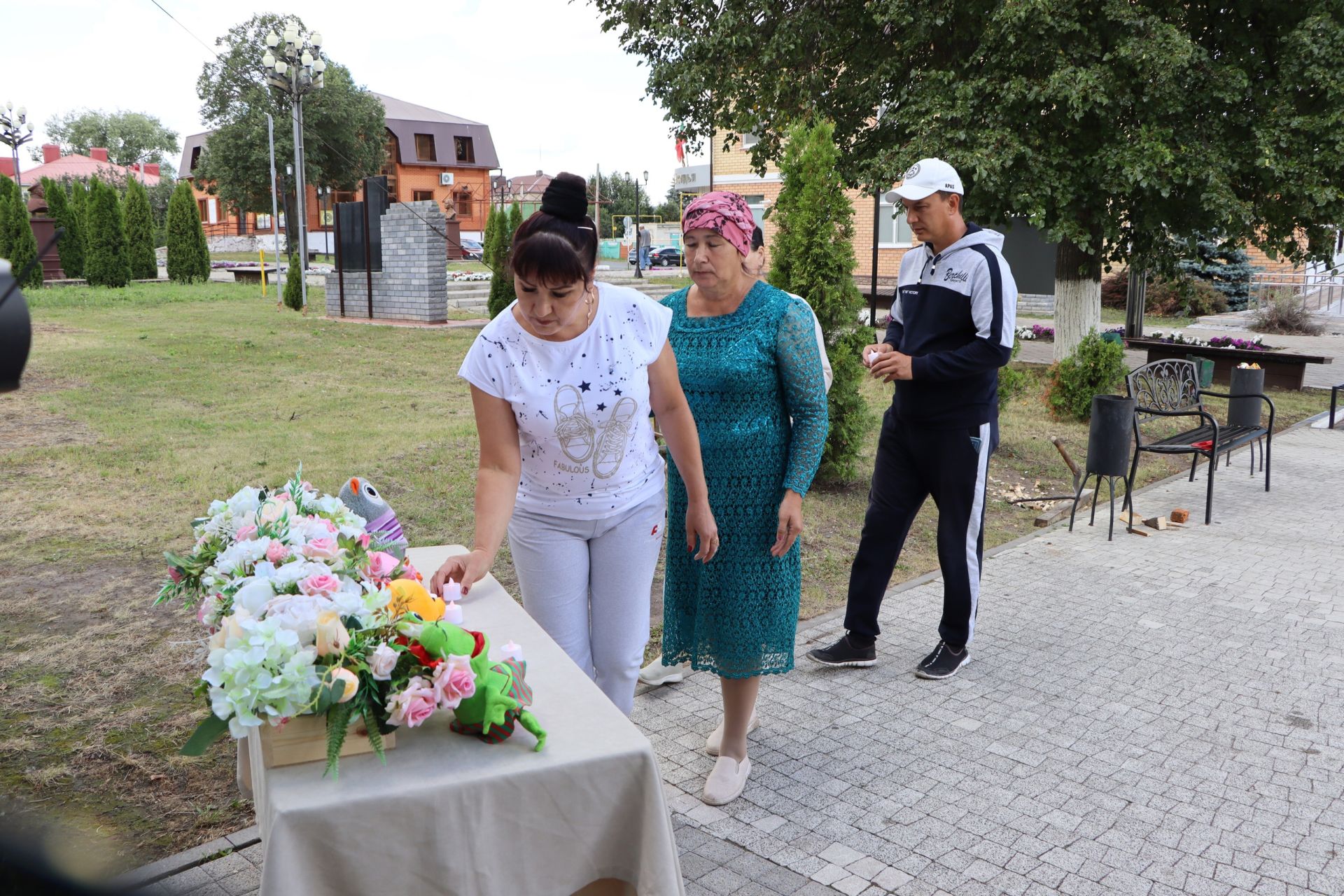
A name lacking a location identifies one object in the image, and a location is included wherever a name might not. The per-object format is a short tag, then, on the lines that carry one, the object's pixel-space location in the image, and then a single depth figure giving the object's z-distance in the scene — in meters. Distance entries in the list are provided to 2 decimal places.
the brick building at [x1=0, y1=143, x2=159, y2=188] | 63.72
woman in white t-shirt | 2.56
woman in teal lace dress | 3.20
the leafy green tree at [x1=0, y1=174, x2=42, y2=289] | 26.17
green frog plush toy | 1.90
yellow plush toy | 2.07
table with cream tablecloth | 1.76
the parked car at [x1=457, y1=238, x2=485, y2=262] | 52.38
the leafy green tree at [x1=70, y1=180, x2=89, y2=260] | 28.03
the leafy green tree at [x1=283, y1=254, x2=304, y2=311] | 21.69
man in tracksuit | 3.98
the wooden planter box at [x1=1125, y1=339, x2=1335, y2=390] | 13.05
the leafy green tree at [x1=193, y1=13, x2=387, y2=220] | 50.03
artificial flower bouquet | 1.71
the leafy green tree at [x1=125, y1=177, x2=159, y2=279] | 29.64
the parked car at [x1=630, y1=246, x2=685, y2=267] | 48.53
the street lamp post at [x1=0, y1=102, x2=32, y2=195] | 37.59
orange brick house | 64.00
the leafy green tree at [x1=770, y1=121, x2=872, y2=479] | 6.76
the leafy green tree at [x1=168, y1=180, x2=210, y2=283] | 29.80
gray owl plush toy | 2.92
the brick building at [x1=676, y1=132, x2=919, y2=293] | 32.16
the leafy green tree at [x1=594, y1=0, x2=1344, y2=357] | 10.47
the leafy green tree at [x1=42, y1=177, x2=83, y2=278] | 27.83
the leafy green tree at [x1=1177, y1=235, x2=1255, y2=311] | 22.89
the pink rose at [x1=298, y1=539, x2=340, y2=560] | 2.11
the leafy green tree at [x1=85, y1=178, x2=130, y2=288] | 27.52
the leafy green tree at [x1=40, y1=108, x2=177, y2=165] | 84.50
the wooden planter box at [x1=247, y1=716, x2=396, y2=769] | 1.85
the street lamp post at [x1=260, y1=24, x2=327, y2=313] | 20.70
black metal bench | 7.02
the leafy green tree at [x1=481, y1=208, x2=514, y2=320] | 18.77
